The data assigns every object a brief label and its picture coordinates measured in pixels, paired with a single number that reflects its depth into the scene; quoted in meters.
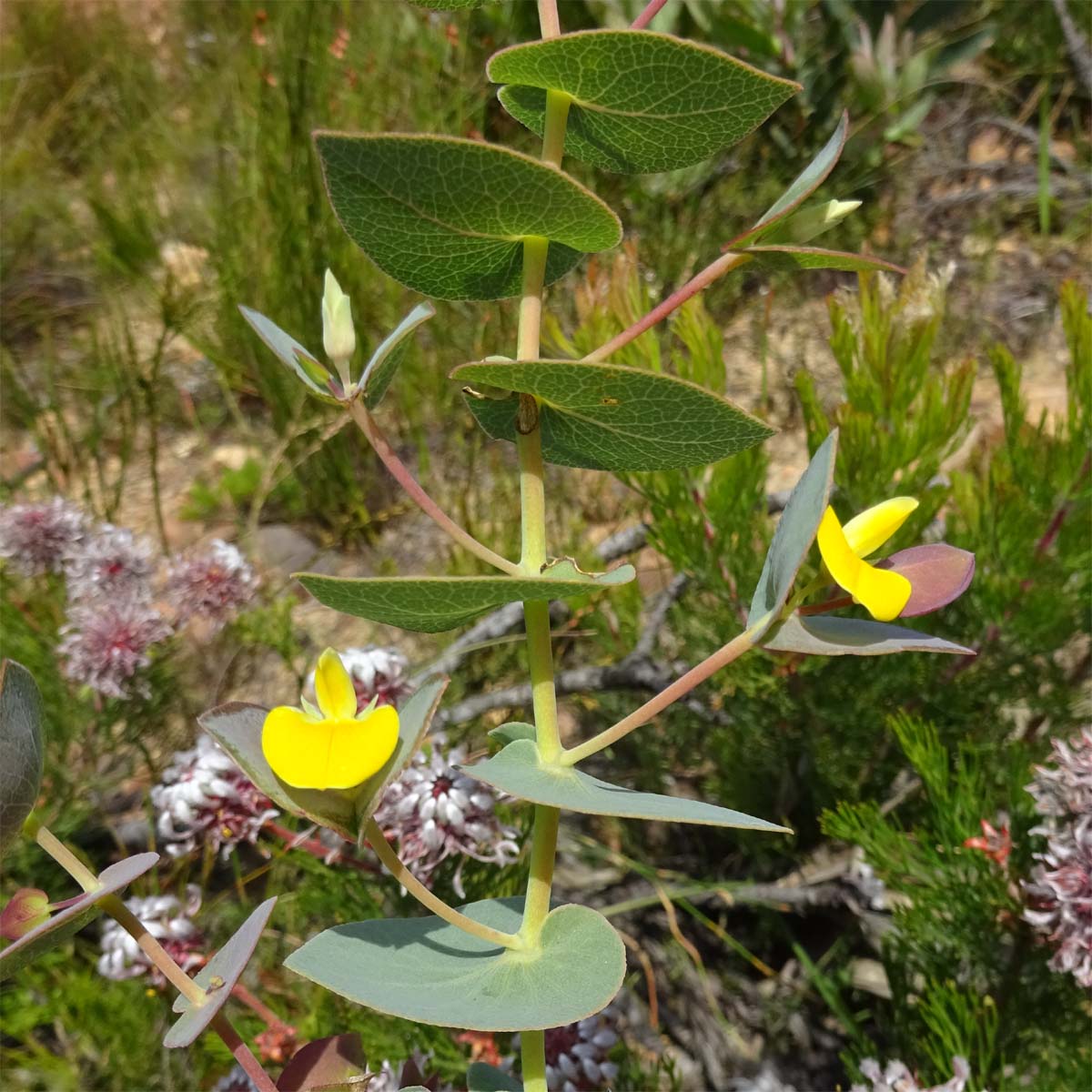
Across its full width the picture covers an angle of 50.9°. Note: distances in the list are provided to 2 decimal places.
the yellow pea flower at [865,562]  0.16
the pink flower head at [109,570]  0.46
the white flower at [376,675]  0.31
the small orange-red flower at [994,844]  0.30
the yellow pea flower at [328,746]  0.15
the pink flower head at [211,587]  0.48
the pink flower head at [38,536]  0.48
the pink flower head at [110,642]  0.43
